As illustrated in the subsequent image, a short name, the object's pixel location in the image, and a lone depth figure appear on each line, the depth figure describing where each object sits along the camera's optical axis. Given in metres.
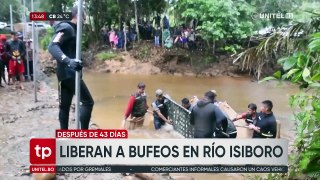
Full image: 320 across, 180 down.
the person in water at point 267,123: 6.16
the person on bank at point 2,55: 10.22
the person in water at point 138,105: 8.52
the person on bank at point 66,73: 3.73
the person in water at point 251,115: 7.41
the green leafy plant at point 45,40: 24.77
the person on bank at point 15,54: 10.14
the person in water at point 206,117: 5.93
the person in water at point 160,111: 8.93
